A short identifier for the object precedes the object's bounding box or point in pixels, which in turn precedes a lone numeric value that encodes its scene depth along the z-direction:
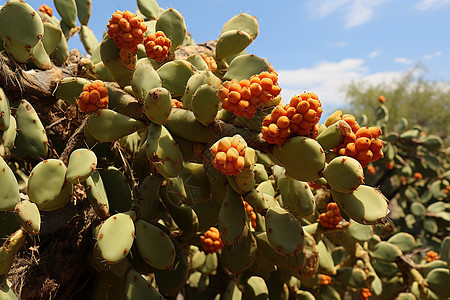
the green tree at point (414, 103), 11.06
